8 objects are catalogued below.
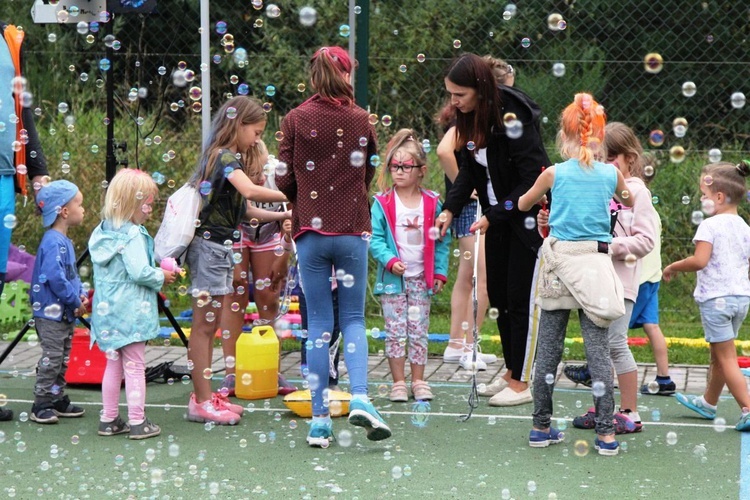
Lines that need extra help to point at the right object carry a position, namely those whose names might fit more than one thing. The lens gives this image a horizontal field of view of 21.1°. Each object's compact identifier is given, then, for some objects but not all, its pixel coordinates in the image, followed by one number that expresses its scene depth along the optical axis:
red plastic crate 11.54
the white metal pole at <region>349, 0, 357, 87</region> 13.91
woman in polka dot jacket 9.18
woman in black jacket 10.21
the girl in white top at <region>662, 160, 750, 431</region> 9.74
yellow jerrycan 11.02
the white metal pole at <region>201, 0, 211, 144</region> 13.28
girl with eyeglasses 11.09
